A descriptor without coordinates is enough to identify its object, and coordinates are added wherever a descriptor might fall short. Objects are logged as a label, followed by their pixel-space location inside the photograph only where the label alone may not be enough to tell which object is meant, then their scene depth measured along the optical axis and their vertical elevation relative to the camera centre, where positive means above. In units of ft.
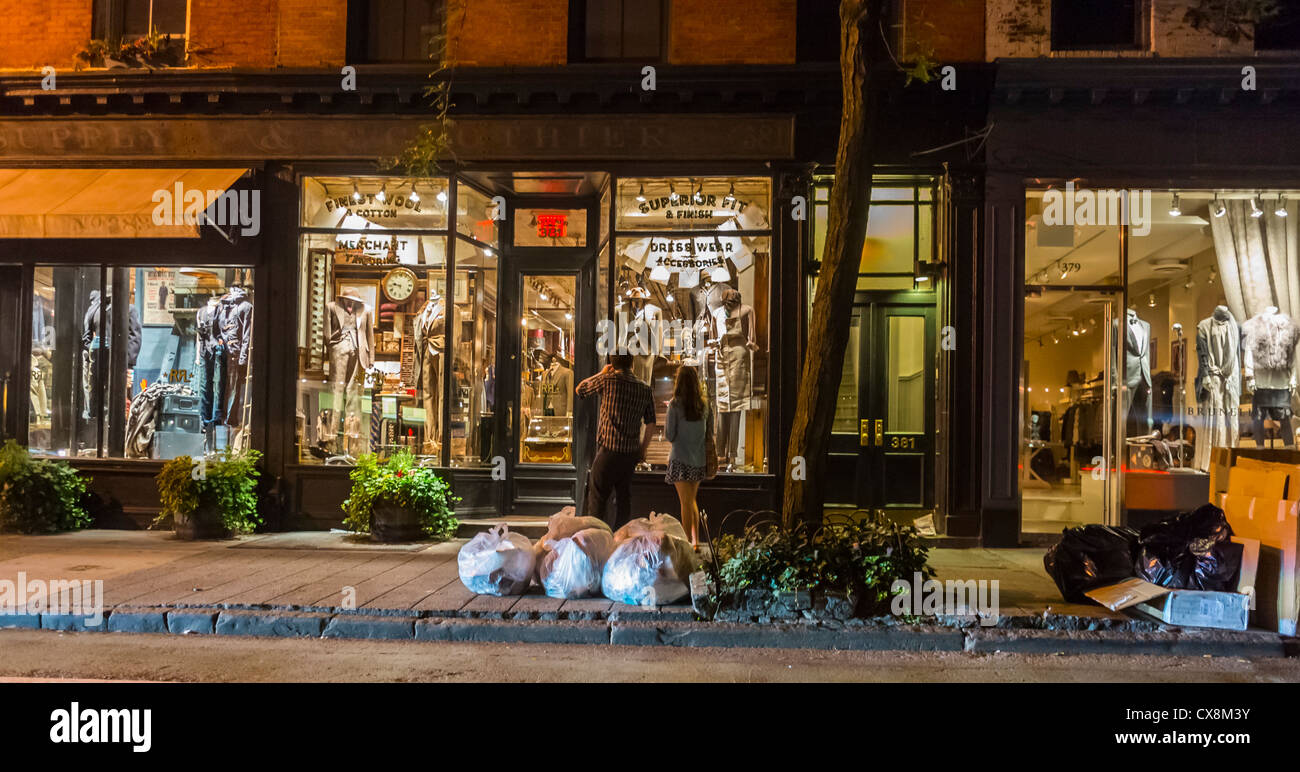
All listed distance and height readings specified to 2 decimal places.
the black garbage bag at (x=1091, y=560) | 23.75 -4.08
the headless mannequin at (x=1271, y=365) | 34.76 +2.03
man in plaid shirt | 28.50 -0.78
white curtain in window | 34.86 +6.31
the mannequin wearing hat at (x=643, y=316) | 36.50 +3.92
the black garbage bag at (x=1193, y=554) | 21.95 -3.62
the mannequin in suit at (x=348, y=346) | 37.50 +2.57
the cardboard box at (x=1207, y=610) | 21.66 -4.93
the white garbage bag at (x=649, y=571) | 22.91 -4.36
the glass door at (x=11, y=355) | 37.60 +2.08
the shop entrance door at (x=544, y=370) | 38.88 +1.72
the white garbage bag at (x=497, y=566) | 23.98 -4.45
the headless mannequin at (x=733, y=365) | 35.58 +1.85
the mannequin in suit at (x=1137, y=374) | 35.47 +1.63
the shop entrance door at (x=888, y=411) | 37.14 +0.02
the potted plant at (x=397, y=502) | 33.53 -3.76
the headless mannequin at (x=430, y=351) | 37.52 +2.42
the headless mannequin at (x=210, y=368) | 37.47 +1.56
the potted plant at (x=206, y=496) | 33.65 -3.64
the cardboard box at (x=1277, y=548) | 21.25 -3.31
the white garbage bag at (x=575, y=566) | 23.77 -4.40
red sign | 39.88 +8.31
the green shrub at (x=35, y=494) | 34.42 -3.72
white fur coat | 34.78 +3.00
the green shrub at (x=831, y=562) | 22.31 -3.97
